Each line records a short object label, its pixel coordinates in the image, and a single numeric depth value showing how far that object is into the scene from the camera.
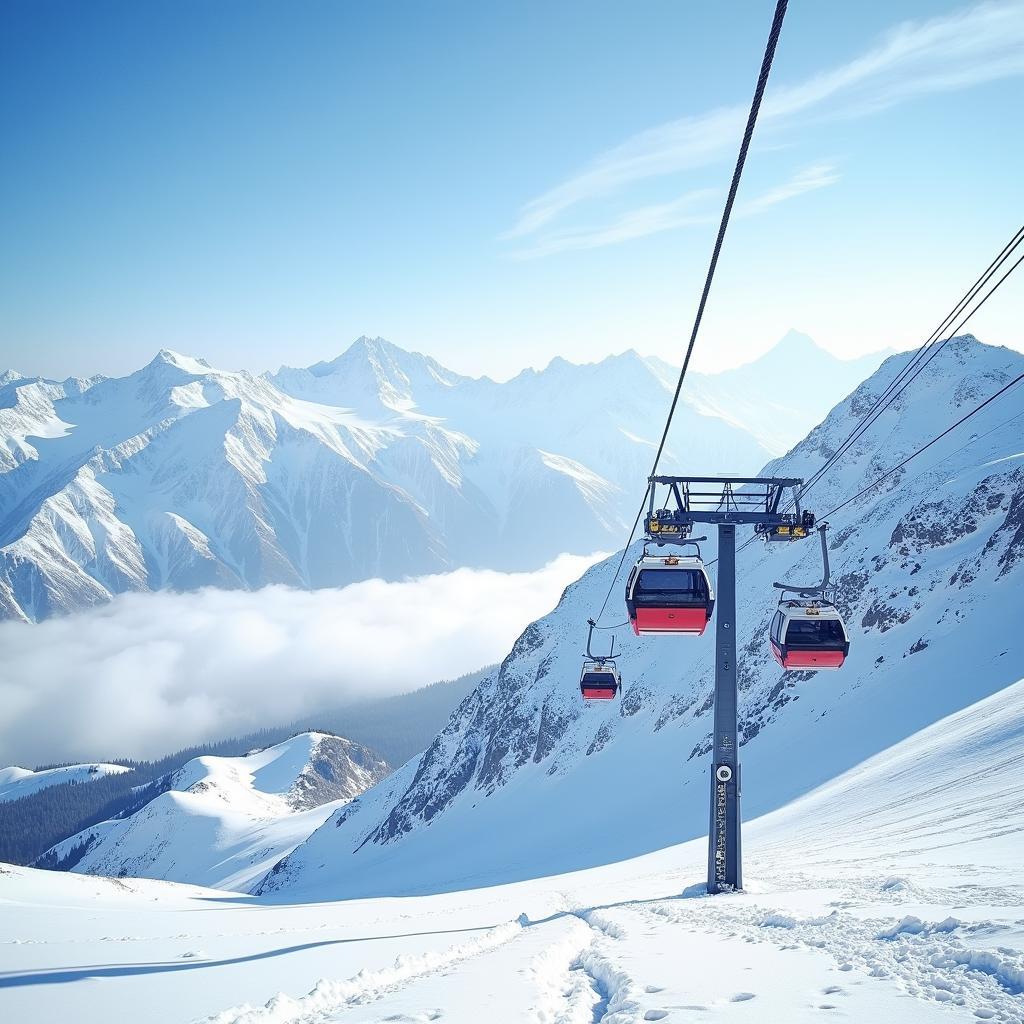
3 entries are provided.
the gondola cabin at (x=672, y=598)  20.34
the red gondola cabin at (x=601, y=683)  34.69
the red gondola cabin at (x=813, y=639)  20.77
